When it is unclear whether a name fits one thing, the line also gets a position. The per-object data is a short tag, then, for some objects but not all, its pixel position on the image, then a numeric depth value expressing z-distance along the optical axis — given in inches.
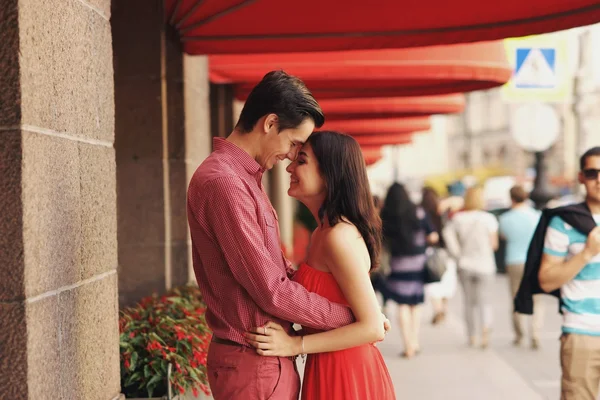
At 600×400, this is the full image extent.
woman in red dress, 113.7
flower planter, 169.9
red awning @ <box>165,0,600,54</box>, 195.5
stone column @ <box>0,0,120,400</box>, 92.2
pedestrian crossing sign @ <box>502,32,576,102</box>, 491.5
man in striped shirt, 183.8
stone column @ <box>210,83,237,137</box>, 344.5
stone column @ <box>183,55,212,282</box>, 244.2
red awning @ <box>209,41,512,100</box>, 299.9
